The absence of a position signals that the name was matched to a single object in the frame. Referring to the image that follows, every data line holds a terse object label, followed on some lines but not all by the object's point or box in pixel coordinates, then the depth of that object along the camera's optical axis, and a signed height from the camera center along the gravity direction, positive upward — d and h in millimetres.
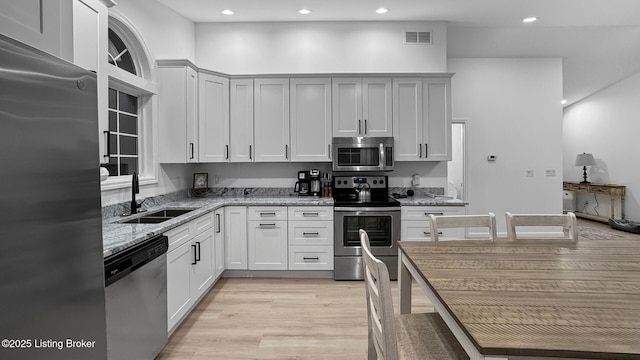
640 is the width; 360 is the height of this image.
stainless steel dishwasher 1711 -704
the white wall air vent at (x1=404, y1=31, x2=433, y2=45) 4453 +1778
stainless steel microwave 4156 +251
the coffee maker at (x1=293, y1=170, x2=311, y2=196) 4414 -113
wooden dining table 908 -439
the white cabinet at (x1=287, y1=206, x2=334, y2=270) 3895 -722
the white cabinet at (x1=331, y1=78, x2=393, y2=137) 4195 +820
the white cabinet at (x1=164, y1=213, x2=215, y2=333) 2490 -750
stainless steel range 3863 -667
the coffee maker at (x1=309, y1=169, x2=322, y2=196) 4340 -112
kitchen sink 2883 -373
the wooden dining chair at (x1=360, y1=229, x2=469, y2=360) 1157 -713
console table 7027 -421
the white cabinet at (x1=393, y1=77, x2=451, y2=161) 4203 +670
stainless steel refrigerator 867 -99
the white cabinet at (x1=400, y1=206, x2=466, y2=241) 3869 -533
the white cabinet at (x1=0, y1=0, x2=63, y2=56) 985 +479
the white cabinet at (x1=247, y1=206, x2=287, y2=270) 3891 -709
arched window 3094 +699
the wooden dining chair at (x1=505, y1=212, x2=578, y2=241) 2246 -316
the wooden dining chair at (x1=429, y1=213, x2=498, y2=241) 2184 -314
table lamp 7812 +267
